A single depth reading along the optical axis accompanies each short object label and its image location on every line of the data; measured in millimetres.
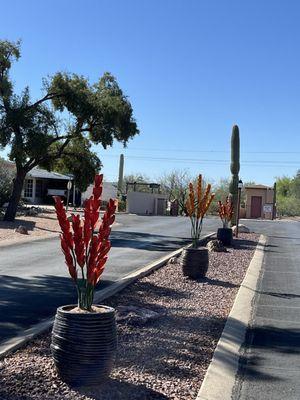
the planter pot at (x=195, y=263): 12273
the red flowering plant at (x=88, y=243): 5359
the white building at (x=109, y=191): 73012
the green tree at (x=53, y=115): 25906
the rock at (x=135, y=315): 7621
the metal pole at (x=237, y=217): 27234
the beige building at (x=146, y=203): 52094
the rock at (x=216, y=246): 19000
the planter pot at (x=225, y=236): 21328
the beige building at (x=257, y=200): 66944
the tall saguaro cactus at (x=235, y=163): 30328
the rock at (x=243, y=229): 31914
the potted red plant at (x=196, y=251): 12280
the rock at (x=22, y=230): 23172
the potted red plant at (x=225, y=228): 21348
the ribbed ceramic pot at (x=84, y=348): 4930
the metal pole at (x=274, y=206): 64812
